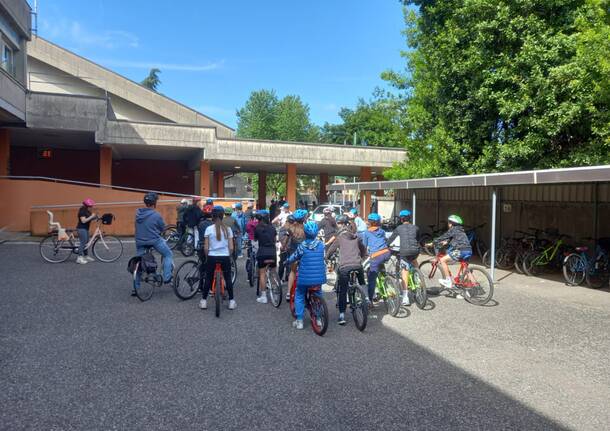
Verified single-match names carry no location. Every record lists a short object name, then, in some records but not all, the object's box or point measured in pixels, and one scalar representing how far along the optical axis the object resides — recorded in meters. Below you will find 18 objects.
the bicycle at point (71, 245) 11.89
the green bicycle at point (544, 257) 11.83
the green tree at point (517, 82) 13.37
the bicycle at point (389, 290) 7.57
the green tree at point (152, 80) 60.53
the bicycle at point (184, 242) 13.98
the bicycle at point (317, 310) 6.28
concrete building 18.44
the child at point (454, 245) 8.33
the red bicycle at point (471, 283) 8.53
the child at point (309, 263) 6.33
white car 22.48
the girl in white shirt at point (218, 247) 7.29
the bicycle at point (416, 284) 7.99
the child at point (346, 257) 6.73
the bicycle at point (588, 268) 10.38
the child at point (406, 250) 8.05
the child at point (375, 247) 7.58
